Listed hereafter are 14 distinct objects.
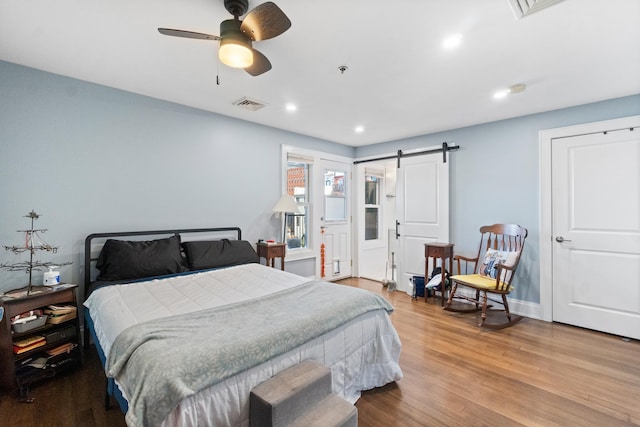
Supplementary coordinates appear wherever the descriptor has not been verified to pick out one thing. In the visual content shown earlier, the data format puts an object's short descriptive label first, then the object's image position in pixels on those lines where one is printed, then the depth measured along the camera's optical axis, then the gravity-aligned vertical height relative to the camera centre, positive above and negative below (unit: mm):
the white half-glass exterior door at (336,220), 5020 -44
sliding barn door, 4301 +132
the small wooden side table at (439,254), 3935 -504
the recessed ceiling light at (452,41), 1968 +1250
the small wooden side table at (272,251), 3792 -454
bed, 1237 -611
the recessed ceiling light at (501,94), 2893 +1290
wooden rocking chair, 3244 -570
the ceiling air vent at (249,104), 3164 +1287
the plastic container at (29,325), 2039 -794
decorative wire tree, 2281 -268
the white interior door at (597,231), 2963 -129
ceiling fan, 1535 +1061
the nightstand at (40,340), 1992 -935
